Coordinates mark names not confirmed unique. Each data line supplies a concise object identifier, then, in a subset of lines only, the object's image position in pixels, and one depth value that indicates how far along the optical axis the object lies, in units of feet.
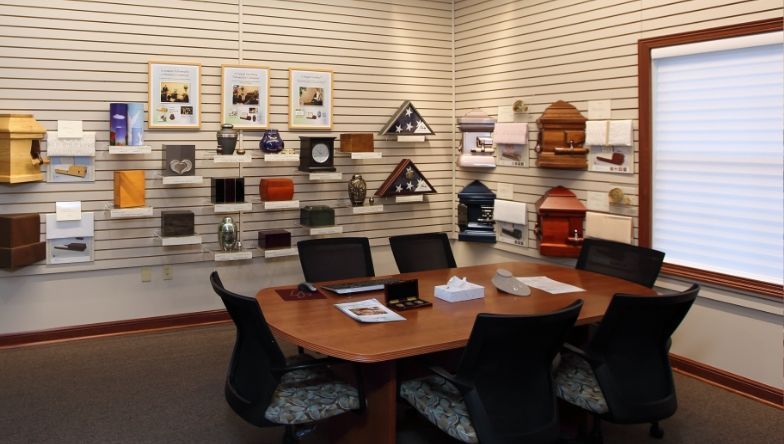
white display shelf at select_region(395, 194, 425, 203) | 20.36
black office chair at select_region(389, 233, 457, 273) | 14.58
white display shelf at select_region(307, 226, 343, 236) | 18.75
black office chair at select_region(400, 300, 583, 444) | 7.82
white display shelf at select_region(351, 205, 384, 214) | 19.52
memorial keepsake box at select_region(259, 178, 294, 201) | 18.01
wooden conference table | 8.63
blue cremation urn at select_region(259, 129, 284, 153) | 18.03
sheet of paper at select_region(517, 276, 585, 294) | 12.06
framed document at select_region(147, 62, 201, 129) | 17.13
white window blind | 12.88
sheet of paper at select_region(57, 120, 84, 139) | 15.88
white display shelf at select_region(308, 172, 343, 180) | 18.37
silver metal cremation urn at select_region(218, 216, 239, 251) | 17.62
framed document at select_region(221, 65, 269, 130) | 18.01
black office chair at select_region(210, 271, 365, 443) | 8.69
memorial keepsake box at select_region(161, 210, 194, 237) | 16.80
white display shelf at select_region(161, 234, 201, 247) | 16.65
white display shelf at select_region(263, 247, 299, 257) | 18.11
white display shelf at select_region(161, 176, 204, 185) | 16.57
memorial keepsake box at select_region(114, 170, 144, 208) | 16.21
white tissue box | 11.14
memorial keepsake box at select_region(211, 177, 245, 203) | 17.26
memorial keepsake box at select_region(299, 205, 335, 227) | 18.89
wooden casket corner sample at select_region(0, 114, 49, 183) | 14.73
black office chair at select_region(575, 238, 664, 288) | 12.74
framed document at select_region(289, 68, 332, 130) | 19.06
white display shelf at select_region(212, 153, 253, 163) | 17.04
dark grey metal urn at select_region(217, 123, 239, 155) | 17.21
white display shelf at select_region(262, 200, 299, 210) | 17.95
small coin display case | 10.70
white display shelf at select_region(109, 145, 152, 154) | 16.06
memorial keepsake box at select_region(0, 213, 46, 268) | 14.93
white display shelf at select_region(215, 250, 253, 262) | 17.36
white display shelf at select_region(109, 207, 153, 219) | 16.08
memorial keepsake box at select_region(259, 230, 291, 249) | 18.17
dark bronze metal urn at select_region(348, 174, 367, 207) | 19.53
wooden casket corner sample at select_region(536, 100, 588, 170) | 16.81
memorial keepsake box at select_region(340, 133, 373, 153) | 19.12
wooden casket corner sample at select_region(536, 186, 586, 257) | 17.07
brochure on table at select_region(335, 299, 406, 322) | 9.86
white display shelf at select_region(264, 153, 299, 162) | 17.93
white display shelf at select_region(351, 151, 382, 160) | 19.04
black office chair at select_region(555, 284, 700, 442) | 9.07
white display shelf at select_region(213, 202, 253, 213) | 17.25
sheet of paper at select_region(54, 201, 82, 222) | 16.08
